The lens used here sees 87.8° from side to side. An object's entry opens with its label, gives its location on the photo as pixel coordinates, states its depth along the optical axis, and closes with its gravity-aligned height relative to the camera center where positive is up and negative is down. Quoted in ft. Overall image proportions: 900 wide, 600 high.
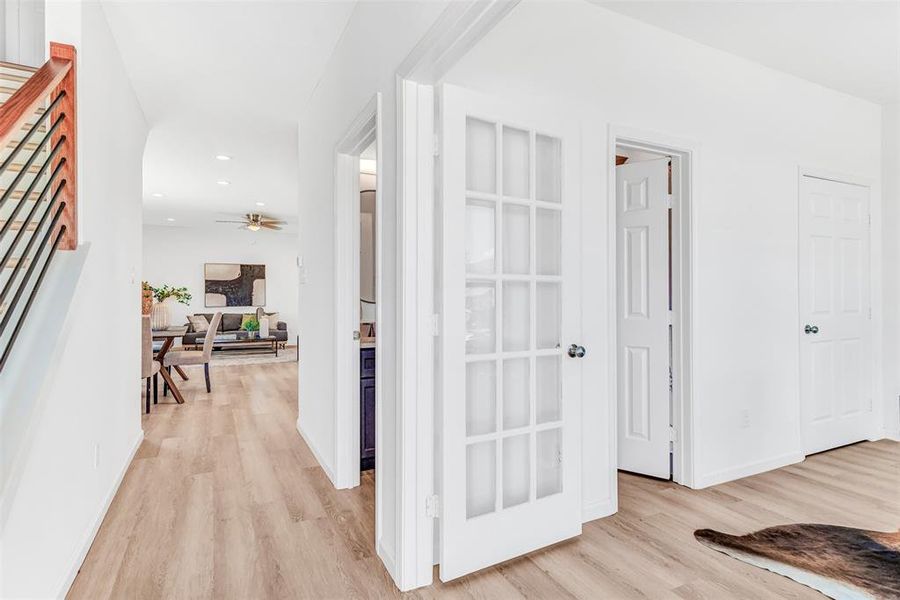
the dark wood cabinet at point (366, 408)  10.02 -2.24
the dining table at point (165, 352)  16.31 -1.82
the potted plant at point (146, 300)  16.14 +0.15
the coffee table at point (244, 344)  28.48 -2.51
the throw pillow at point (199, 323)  31.07 -1.25
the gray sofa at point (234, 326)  30.96 -1.52
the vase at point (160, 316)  30.76 -0.76
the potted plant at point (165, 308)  30.78 -0.24
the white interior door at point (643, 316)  9.59 -0.24
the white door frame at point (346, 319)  9.13 -0.29
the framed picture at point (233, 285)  33.37 +1.43
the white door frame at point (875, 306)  12.38 -0.05
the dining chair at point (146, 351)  14.38 -1.45
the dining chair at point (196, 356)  17.40 -1.96
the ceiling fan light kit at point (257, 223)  25.30 +4.47
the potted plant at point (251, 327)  29.22 -1.44
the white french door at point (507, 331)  6.18 -0.38
